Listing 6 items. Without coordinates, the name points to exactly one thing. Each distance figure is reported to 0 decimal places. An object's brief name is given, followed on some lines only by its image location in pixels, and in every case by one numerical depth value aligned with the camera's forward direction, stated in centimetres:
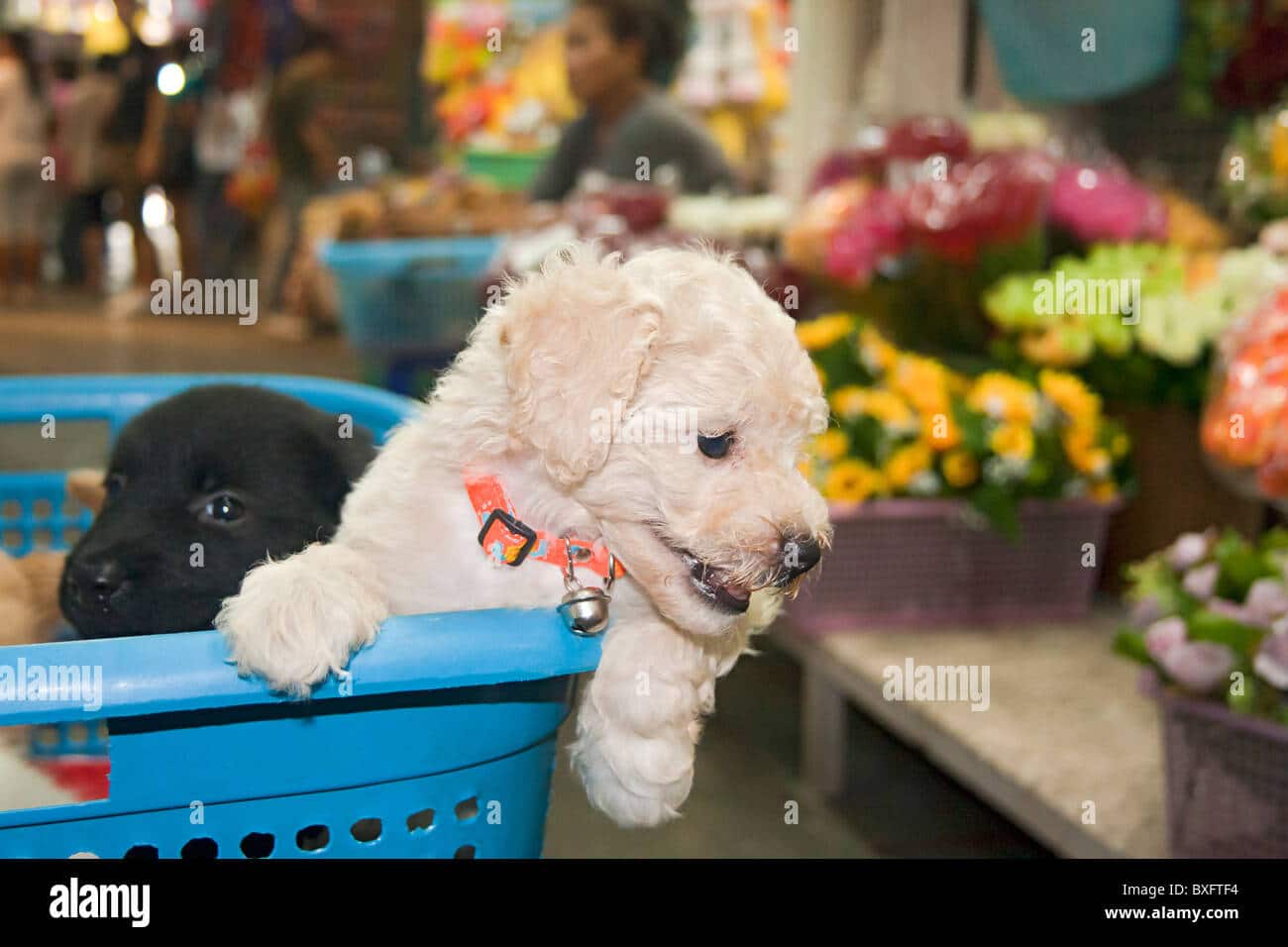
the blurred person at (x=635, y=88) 445
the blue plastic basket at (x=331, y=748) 103
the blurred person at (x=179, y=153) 861
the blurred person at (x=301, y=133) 768
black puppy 136
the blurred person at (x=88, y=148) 895
